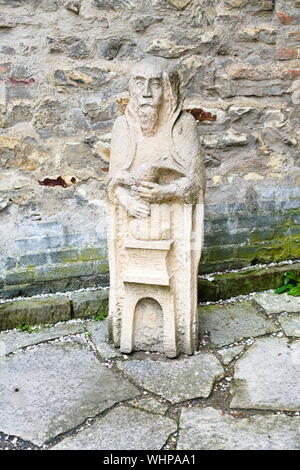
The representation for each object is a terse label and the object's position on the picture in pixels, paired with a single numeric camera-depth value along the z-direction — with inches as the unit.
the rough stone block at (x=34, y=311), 144.8
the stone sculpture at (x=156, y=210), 117.1
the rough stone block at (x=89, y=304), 150.4
